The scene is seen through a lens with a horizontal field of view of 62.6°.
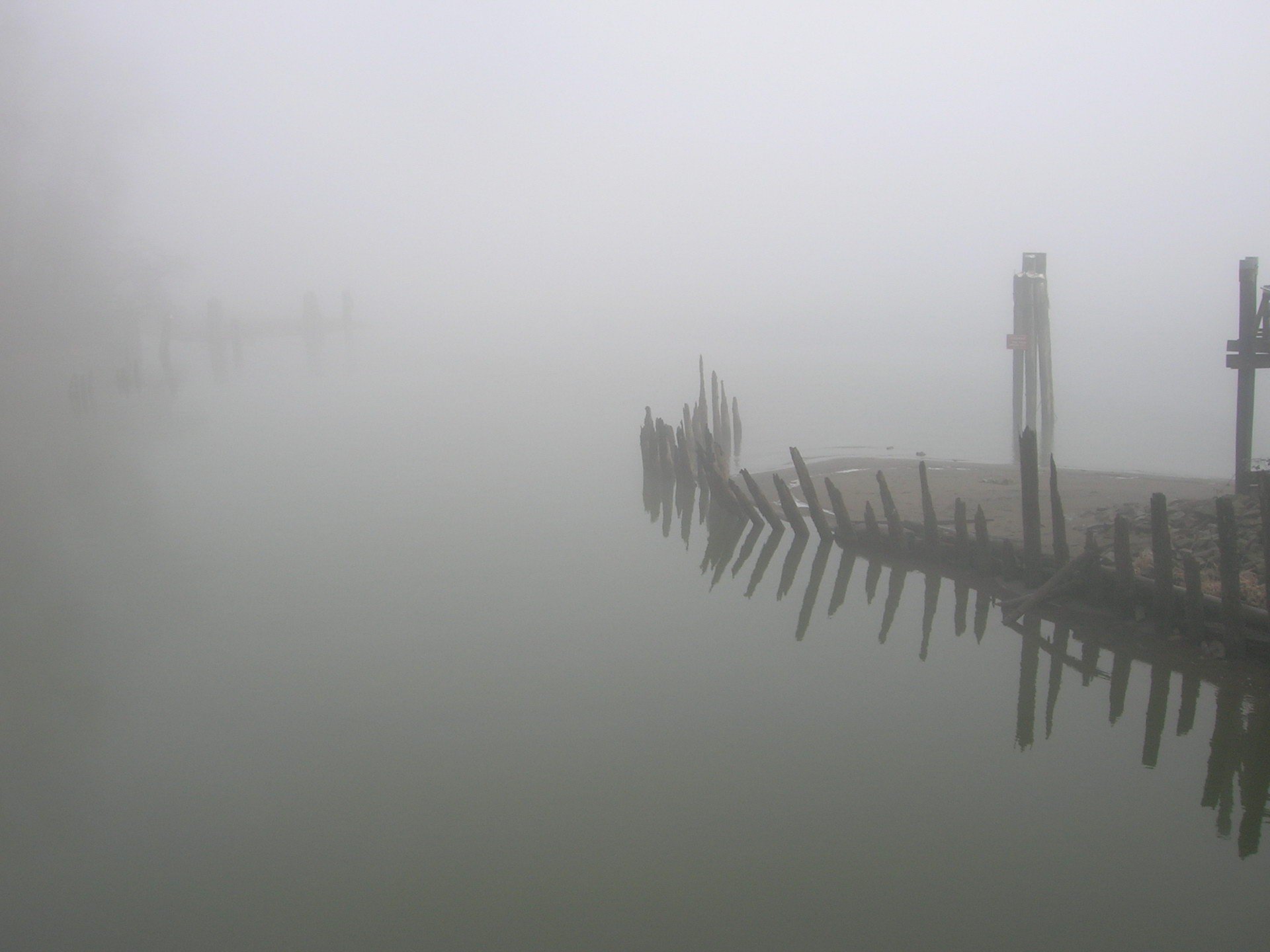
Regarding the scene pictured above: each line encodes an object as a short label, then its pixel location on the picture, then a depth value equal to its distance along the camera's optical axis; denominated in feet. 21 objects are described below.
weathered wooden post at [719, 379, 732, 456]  80.89
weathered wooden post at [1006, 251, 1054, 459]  69.26
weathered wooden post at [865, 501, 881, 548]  42.86
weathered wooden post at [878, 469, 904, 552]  41.70
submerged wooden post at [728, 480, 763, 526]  51.06
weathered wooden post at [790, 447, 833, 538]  45.62
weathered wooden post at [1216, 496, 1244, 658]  26.63
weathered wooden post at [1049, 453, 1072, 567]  33.19
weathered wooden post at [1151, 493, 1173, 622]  28.71
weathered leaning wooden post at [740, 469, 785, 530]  49.00
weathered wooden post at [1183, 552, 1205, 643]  28.91
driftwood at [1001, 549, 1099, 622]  32.63
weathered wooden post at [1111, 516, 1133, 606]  30.50
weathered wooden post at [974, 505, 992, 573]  37.52
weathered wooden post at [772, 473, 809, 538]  46.73
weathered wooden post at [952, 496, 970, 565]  38.63
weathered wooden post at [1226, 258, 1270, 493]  37.73
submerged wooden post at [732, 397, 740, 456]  83.66
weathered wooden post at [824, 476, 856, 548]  43.60
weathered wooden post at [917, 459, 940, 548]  40.19
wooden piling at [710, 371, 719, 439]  77.29
